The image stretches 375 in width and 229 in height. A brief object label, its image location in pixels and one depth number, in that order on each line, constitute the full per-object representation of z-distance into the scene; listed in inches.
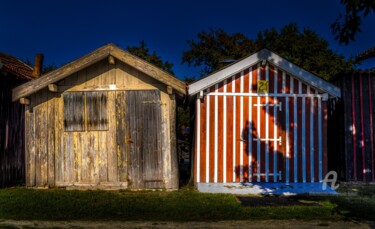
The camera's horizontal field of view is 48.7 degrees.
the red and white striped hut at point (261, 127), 504.4
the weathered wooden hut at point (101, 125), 490.6
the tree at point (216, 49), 1519.4
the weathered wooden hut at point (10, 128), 531.8
